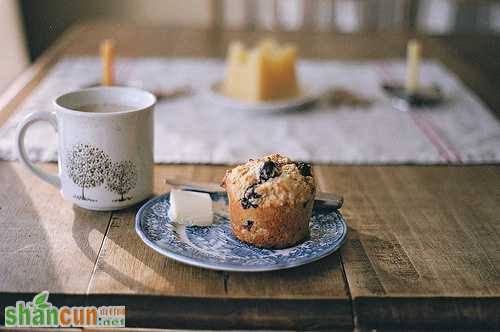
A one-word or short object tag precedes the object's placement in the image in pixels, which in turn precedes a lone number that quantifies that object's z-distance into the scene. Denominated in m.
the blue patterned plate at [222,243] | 0.63
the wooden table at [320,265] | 0.60
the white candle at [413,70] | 1.37
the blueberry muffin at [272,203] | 0.67
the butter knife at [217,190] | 0.76
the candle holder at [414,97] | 1.33
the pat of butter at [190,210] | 0.72
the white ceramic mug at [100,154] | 0.74
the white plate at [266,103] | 1.26
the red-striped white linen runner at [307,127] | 1.05
